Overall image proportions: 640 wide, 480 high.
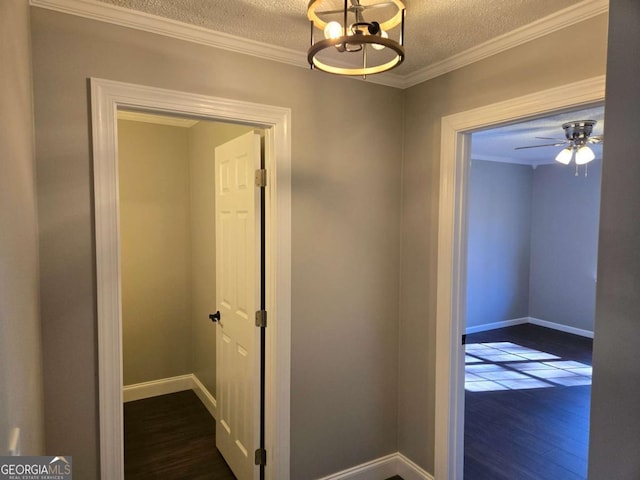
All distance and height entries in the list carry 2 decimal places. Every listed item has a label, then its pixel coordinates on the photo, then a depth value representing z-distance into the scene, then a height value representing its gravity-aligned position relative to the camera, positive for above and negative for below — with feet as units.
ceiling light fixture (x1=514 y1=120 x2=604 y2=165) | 11.50 +2.43
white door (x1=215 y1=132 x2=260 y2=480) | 7.40 -1.68
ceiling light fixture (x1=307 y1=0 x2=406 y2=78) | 4.09 +2.12
